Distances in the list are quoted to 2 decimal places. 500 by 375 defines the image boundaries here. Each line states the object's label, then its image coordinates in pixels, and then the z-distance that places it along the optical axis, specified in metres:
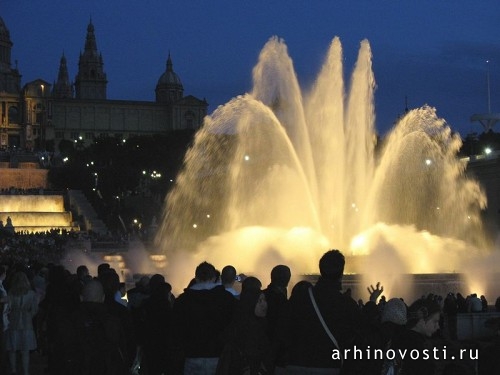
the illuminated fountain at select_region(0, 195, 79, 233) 75.88
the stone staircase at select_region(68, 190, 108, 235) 72.38
